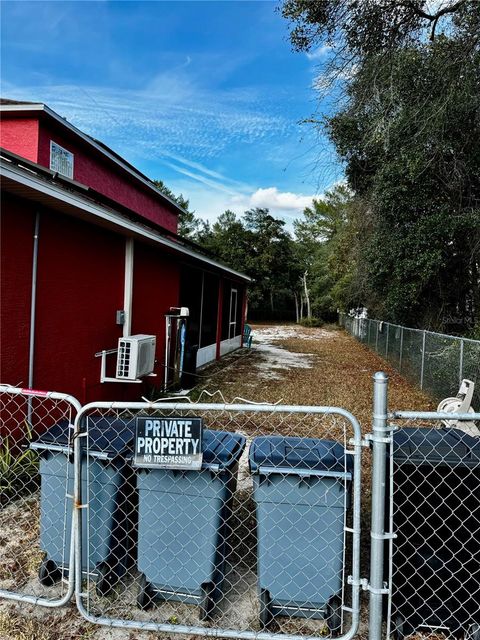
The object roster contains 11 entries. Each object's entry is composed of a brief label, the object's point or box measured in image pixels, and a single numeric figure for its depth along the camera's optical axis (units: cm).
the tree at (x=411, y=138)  742
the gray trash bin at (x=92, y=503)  247
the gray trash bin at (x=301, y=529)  226
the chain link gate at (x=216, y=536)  225
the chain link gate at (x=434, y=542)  221
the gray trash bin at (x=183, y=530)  234
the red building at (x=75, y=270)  427
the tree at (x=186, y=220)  4611
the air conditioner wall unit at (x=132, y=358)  642
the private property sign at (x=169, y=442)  220
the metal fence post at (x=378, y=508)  205
